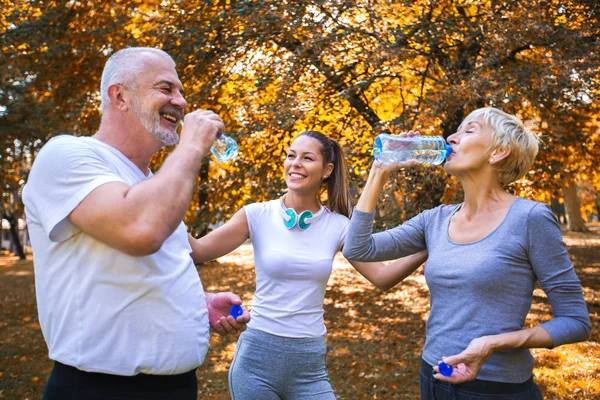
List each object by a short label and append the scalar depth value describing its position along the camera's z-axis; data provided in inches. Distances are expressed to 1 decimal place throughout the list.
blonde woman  94.6
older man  74.4
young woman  125.1
